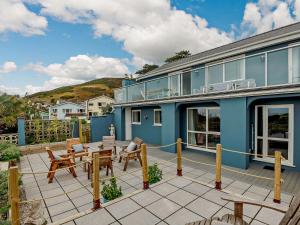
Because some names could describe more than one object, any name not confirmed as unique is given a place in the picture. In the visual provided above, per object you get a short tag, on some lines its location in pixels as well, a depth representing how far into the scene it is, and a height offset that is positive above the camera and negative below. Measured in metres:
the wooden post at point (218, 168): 5.02 -1.67
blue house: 6.49 +0.38
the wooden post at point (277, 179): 4.12 -1.65
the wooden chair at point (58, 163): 6.31 -1.92
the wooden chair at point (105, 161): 6.26 -1.83
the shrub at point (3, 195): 4.19 -2.34
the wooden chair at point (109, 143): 9.49 -1.77
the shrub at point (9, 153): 8.77 -2.15
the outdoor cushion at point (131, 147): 7.85 -1.64
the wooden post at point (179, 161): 6.00 -1.78
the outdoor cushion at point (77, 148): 8.17 -1.73
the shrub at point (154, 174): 5.64 -2.09
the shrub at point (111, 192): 4.54 -2.14
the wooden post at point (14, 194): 3.04 -1.45
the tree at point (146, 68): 40.61 +9.72
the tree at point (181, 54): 33.12 +10.45
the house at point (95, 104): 44.81 +1.65
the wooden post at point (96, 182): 4.06 -1.68
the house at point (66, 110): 40.04 +0.10
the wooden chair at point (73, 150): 7.75 -1.86
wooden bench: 2.07 -1.47
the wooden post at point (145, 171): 5.14 -1.79
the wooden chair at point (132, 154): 7.31 -1.91
